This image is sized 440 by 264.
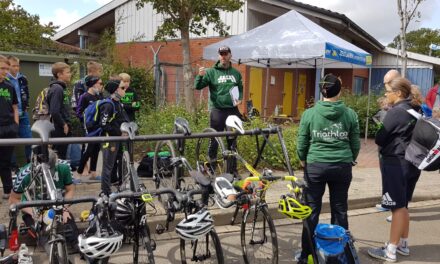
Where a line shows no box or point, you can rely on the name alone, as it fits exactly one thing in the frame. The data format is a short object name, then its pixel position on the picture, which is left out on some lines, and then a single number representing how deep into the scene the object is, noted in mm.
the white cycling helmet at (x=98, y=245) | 2609
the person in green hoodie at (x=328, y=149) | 3840
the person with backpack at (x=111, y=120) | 5034
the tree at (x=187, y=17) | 10555
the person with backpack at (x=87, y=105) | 6246
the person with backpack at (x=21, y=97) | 6152
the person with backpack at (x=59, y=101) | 5812
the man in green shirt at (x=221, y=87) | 5984
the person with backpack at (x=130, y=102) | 6949
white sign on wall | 7527
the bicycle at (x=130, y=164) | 3499
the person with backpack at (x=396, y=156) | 4391
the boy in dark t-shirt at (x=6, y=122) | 4988
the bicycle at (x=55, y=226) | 2709
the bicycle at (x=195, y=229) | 2898
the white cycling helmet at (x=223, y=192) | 3287
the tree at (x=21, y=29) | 14297
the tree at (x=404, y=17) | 14211
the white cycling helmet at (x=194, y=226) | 2883
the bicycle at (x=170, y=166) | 4605
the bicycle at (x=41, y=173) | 3221
